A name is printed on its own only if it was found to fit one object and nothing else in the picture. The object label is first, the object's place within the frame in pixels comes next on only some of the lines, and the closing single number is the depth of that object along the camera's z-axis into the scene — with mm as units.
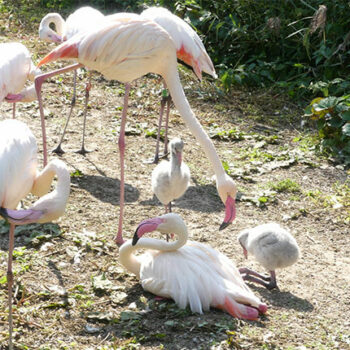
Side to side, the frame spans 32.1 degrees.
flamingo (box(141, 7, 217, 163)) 5957
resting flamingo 3986
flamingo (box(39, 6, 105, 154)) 6293
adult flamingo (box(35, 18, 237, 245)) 4660
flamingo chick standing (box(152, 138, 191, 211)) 4993
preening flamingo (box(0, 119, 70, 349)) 3558
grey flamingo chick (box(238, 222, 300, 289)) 4418
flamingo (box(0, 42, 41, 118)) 5770
